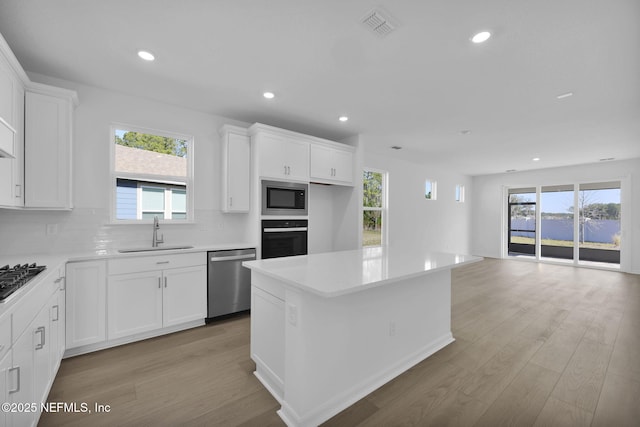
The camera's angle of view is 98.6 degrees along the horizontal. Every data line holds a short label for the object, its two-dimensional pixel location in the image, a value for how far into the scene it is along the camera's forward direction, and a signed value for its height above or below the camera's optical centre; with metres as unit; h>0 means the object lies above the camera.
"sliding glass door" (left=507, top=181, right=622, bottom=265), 6.76 -0.22
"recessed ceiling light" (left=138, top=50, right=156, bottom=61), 2.31 +1.33
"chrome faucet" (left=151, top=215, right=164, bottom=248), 3.20 -0.25
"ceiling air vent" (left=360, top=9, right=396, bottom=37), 1.83 +1.32
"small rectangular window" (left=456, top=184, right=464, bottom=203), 8.45 +0.63
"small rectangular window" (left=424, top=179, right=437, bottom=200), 7.35 +0.63
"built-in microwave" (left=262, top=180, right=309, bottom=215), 3.71 +0.20
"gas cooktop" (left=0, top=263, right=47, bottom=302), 1.37 -0.39
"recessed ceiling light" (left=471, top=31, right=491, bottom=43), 2.00 +1.31
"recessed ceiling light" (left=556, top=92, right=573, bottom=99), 2.95 +1.30
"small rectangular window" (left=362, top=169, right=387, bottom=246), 5.93 +0.12
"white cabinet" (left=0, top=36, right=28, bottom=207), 1.97 +0.72
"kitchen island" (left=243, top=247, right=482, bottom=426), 1.68 -0.83
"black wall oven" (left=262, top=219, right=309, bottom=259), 3.68 -0.36
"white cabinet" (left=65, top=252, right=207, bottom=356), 2.50 -0.89
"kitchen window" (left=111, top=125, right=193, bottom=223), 3.15 +0.43
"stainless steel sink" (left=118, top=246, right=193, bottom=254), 2.99 -0.44
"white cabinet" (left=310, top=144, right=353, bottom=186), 4.13 +0.74
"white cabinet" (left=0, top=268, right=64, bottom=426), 1.25 -0.78
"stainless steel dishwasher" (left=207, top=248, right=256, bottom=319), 3.23 -0.87
